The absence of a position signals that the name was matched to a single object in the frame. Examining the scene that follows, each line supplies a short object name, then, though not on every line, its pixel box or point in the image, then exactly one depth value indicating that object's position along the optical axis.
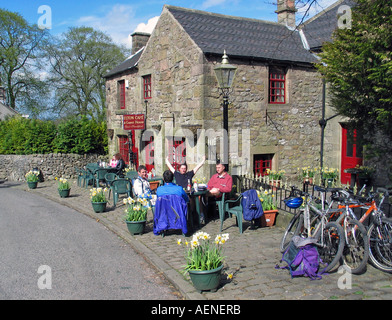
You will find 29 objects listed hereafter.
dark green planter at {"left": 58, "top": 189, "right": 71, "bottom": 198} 13.61
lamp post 9.07
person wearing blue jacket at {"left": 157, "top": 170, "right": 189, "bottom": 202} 7.83
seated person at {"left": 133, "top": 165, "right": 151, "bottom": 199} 9.63
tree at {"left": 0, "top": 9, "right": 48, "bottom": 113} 35.12
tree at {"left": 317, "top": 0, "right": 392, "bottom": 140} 7.28
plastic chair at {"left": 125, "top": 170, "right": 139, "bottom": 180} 13.52
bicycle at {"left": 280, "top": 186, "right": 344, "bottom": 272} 5.59
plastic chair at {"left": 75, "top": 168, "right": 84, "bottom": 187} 16.05
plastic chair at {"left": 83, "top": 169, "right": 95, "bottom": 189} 15.23
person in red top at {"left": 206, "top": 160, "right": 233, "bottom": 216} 8.80
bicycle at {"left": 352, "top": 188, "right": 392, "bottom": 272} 5.48
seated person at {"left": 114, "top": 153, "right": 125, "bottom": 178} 14.73
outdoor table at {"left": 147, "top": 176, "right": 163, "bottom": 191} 12.15
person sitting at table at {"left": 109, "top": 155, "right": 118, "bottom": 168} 15.01
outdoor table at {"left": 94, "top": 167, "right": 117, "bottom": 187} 14.48
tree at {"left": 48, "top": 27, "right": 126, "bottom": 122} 36.69
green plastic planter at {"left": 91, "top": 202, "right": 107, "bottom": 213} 10.70
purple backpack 5.54
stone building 12.78
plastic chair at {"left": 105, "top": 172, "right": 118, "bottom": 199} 13.43
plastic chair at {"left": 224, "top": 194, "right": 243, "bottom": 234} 8.21
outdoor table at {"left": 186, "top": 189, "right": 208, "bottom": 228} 8.83
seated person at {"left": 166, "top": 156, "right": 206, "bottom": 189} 9.38
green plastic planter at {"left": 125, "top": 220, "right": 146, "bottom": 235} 8.26
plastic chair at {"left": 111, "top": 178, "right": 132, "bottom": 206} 11.52
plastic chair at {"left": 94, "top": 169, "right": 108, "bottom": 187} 14.44
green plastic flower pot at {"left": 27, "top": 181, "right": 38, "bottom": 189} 16.56
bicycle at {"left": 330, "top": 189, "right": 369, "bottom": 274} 5.48
